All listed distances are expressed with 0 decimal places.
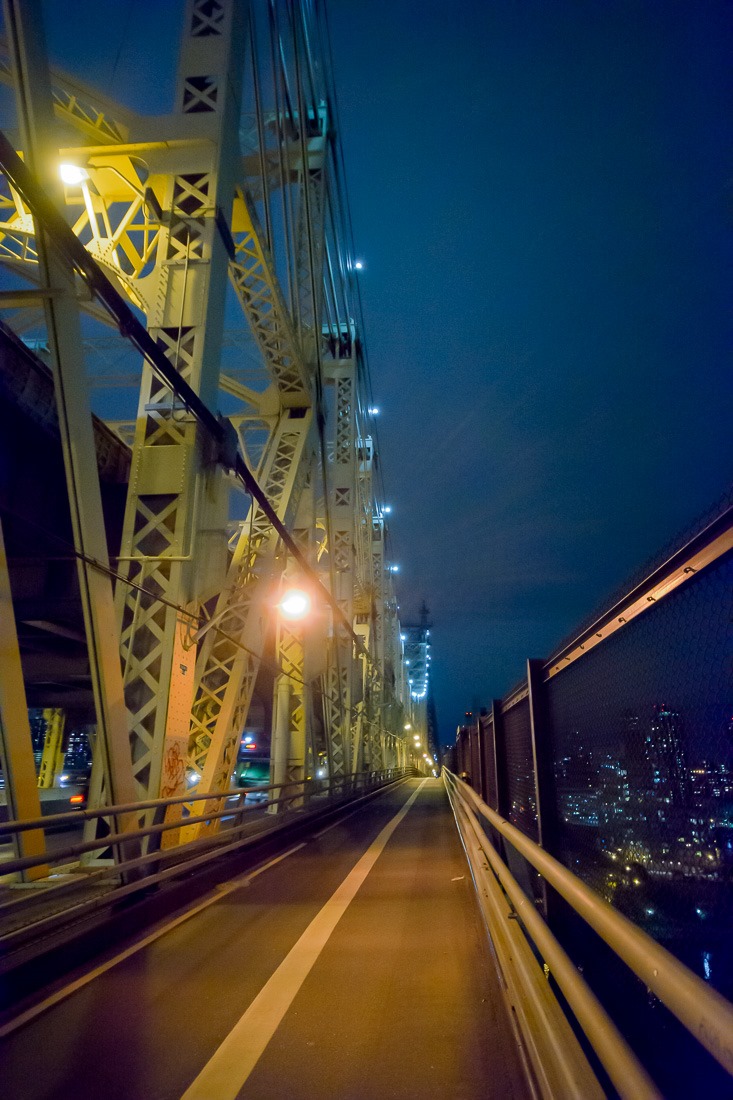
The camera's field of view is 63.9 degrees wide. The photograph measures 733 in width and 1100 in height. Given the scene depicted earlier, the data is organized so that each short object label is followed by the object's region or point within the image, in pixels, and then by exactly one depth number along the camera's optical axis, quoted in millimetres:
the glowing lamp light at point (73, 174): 9422
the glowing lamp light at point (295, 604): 14320
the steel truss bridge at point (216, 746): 2822
